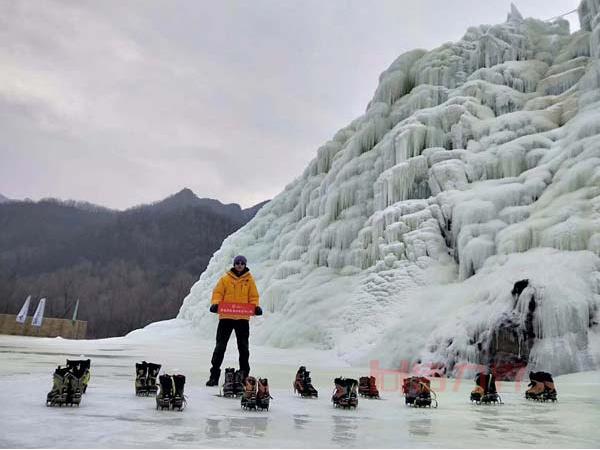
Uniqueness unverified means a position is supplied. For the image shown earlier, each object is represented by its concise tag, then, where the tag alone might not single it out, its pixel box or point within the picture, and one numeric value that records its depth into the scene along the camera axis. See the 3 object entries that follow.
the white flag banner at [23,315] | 34.31
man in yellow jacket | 6.45
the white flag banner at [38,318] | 35.47
